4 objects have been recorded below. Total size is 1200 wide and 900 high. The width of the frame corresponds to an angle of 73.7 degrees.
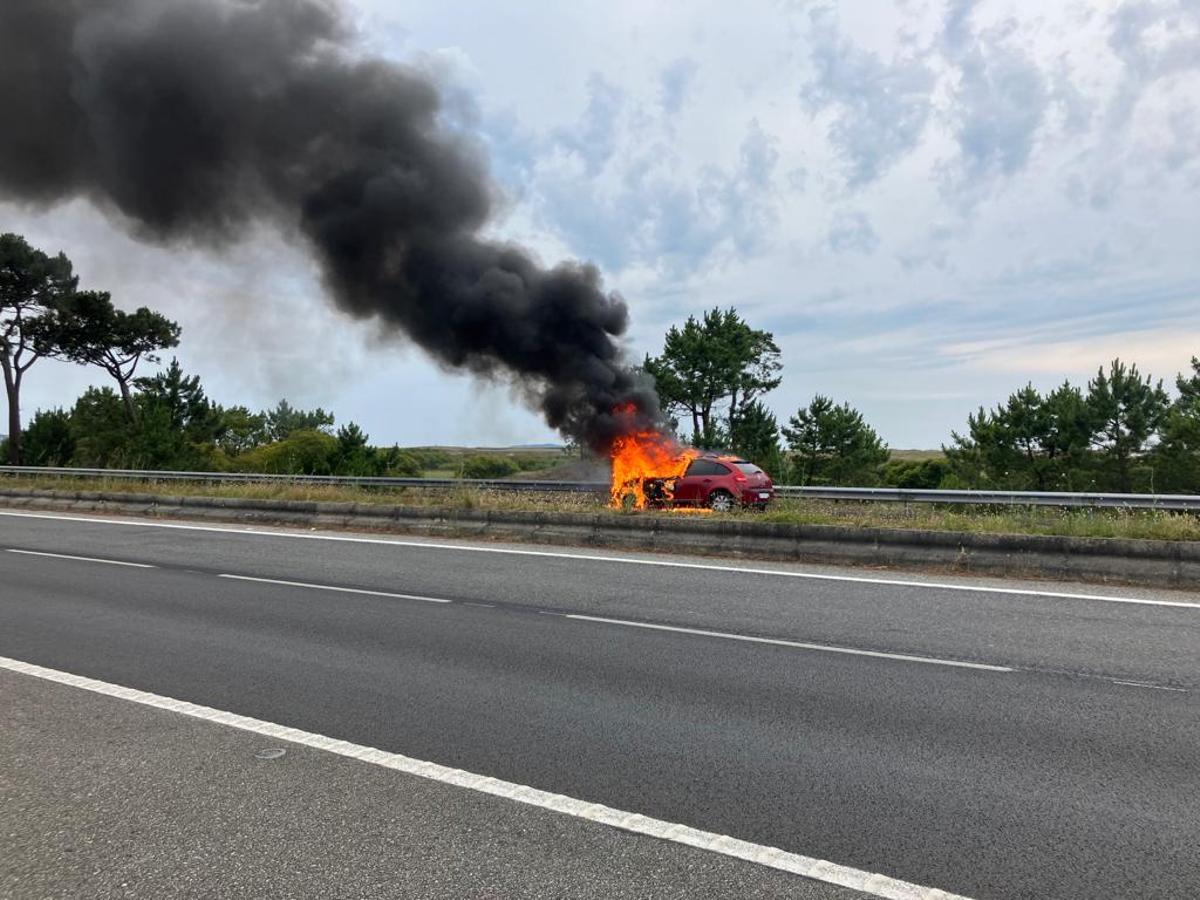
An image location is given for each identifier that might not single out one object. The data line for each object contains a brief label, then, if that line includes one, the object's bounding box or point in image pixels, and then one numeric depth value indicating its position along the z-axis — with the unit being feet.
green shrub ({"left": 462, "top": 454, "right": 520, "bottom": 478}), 196.59
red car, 56.03
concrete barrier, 28.04
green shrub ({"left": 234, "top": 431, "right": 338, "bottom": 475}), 152.86
